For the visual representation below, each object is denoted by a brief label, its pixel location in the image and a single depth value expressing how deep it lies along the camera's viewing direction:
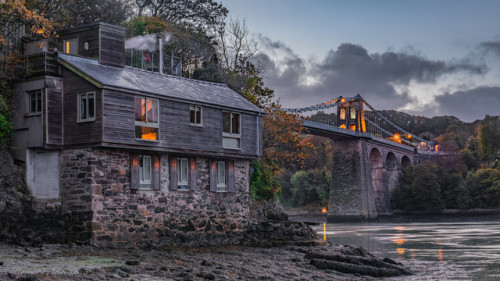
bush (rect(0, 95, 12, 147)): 25.77
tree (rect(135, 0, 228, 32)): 57.41
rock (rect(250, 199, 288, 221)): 40.50
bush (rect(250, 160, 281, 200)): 41.94
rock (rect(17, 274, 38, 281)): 16.55
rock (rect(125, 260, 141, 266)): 21.22
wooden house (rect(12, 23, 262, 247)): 25.27
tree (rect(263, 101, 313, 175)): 46.42
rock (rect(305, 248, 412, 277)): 26.38
